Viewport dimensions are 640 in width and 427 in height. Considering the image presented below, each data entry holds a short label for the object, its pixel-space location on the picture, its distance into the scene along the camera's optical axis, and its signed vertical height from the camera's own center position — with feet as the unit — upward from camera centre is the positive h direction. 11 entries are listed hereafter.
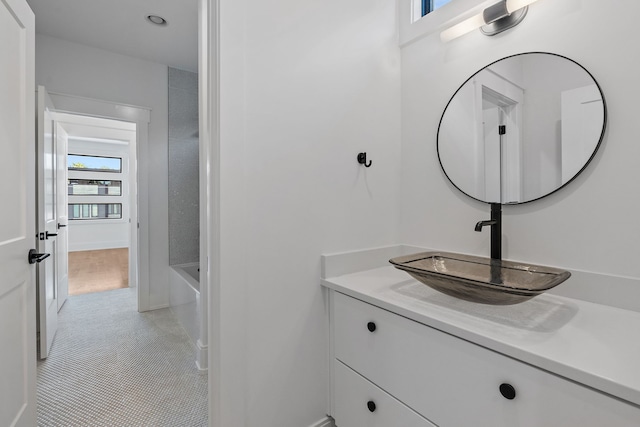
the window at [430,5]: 5.36 +3.82
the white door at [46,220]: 7.06 -0.26
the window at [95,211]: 22.00 -0.04
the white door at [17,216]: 3.69 -0.08
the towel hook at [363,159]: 5.01 +0.88
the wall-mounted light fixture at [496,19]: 4.08 +2.83
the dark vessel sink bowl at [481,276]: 2.97 -0.80
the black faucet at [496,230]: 4.18 -0.28
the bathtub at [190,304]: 6.81 -2.66
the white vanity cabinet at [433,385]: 2.32 -1.73
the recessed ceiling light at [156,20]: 7.91 +5.21
